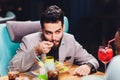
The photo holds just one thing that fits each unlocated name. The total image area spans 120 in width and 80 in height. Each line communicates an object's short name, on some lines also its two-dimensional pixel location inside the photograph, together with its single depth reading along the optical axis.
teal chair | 3.25
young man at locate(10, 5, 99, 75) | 2.70
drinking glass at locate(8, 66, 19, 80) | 2.45
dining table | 2.51
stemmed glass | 2.75
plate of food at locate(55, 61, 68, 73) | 2.62
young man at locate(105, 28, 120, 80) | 1.55
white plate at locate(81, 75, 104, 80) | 2.37
